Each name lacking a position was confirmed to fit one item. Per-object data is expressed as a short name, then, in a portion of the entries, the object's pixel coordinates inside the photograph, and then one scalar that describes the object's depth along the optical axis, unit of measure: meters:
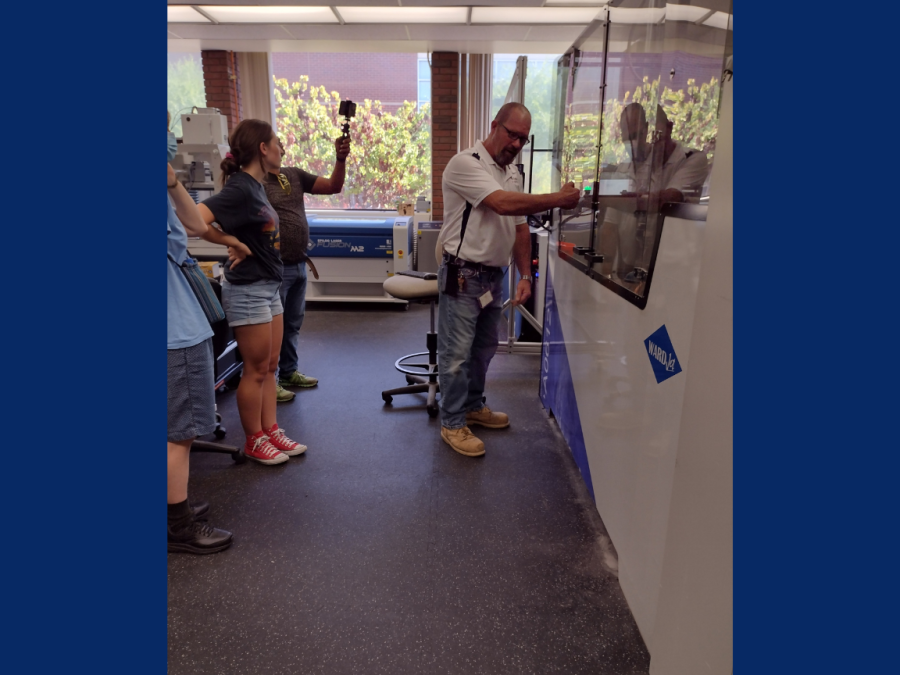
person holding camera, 2.86
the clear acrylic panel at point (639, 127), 1.20
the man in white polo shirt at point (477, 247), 2.28
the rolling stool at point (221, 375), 2.49
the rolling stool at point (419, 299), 3.02
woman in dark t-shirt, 2.11
